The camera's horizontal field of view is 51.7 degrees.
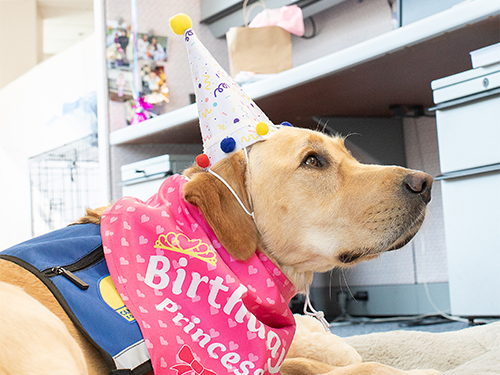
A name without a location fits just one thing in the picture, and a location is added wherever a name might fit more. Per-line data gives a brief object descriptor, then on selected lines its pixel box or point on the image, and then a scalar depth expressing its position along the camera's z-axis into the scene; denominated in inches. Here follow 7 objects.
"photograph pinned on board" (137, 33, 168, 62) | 105.5
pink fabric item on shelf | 93.7
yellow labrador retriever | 36.3
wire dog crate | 136.0
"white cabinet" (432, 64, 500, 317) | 49.9
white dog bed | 47.4
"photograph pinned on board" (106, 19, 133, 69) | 102.4
